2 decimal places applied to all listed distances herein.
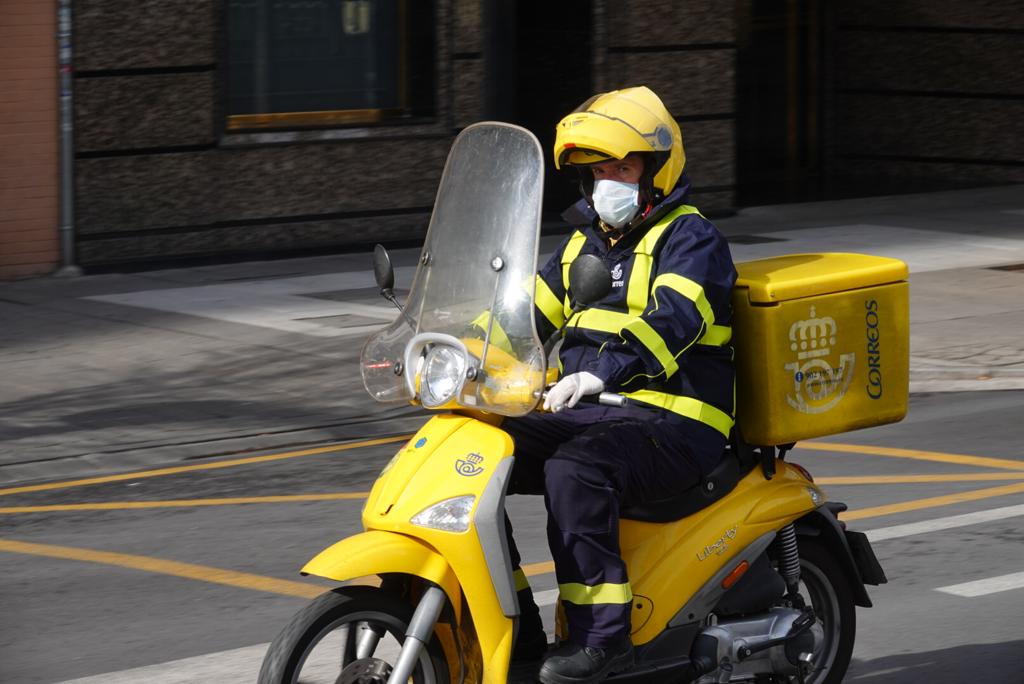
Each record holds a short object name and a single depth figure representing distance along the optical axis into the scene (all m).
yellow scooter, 8.53
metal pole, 27.32
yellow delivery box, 9.77
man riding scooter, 8.96
